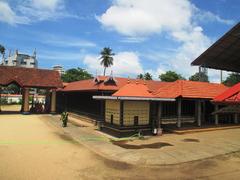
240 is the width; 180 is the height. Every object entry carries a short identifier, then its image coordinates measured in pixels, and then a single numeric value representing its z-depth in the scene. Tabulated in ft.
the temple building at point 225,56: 52.52
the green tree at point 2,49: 172.85
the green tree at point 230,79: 130.26
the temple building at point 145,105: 42.69
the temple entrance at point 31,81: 74.71
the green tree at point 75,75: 169.17
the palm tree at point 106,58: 147.12
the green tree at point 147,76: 168.37
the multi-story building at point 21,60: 252.75
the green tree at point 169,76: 148.27
